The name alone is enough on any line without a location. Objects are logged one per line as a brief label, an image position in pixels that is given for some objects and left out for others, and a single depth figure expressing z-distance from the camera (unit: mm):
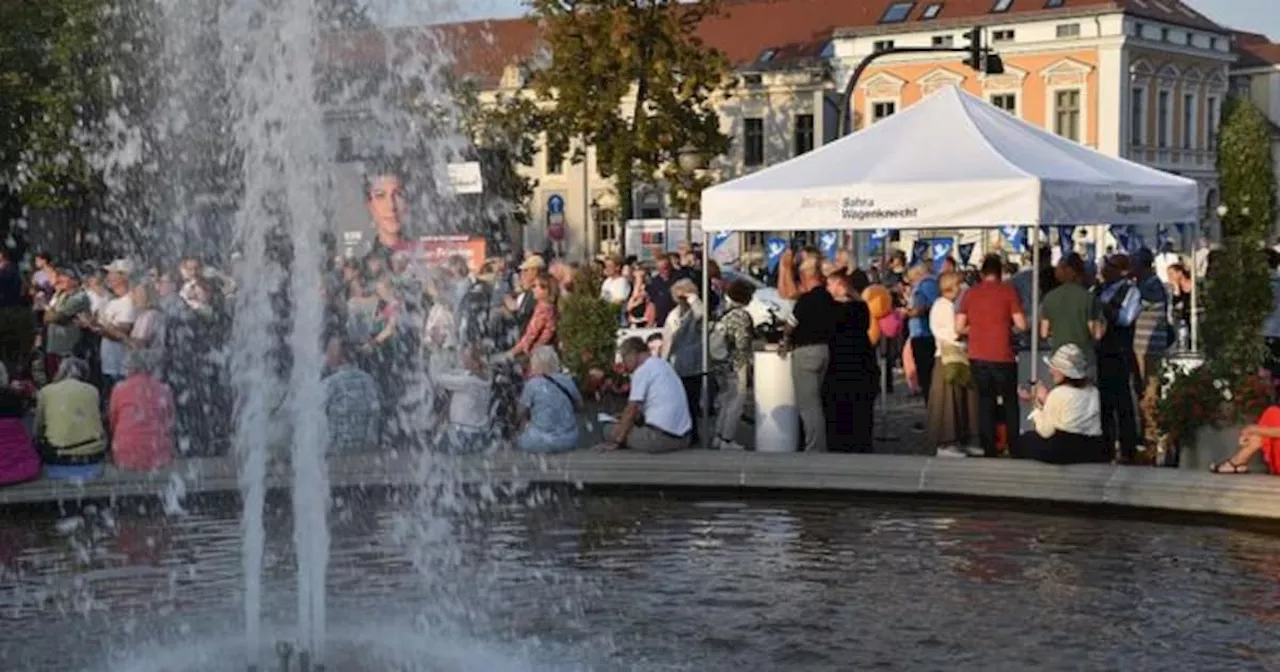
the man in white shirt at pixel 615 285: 24391
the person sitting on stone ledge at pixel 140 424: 13734
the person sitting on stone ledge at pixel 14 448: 13234
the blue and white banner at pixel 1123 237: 28453
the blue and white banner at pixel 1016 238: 36469
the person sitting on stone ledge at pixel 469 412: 15227
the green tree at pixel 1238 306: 13344
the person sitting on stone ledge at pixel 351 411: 14648
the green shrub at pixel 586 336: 20734
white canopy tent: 14516
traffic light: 30000
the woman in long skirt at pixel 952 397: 15008
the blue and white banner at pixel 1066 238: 27516
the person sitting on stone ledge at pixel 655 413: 14539
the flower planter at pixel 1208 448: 13148
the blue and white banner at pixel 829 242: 35188
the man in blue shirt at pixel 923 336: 18938
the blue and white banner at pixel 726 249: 42938
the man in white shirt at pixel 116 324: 18359
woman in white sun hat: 13305
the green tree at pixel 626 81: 57875
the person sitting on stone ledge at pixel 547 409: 14484
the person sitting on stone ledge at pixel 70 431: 13586
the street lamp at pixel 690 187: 41547
